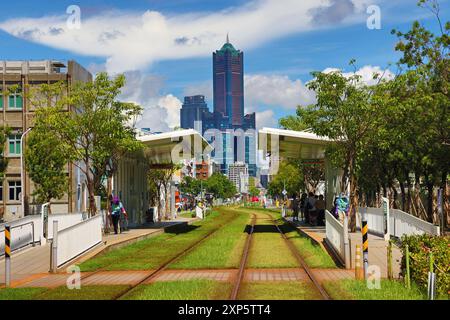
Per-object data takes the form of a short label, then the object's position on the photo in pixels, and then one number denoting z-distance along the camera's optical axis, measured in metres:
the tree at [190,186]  147.12
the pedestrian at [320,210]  37.62
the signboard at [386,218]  25.76
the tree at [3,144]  48.20
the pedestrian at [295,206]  49.56
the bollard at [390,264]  14.53
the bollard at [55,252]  17.36
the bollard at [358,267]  14.88
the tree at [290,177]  68.65
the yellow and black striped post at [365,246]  14.55
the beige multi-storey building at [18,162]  64.38
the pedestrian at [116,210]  31.41
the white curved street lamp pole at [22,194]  56.88
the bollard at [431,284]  11.28
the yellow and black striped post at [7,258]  15.00
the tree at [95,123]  30.83
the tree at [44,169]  53.56
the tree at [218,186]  163.77
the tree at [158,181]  54.31
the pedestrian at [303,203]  46.19
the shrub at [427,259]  12.30
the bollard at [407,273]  13.02
